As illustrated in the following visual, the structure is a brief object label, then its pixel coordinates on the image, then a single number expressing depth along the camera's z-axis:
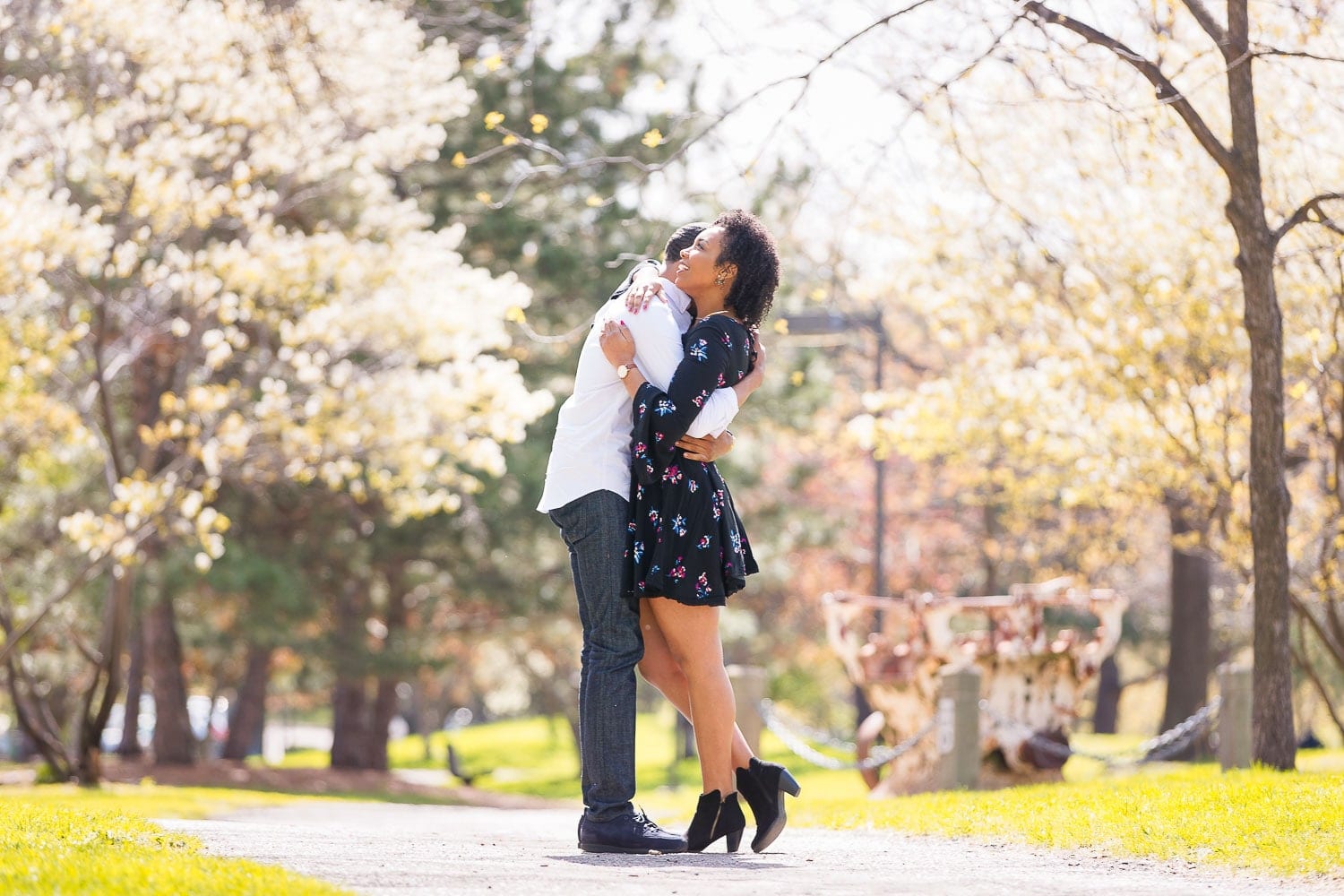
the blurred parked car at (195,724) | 46.60
